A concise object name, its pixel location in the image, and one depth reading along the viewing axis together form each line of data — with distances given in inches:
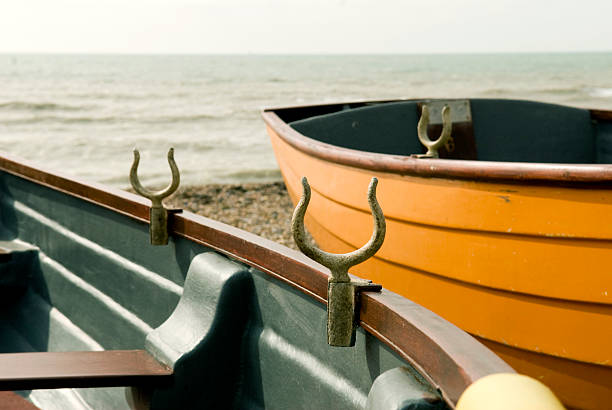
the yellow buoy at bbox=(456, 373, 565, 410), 35.2
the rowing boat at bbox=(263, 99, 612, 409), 68.6
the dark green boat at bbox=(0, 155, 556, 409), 50.5
